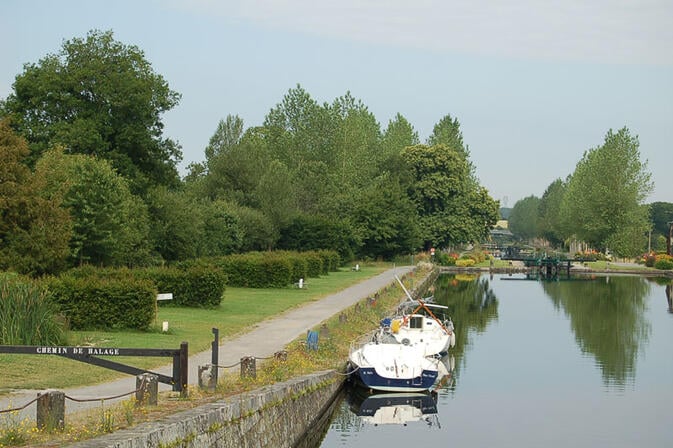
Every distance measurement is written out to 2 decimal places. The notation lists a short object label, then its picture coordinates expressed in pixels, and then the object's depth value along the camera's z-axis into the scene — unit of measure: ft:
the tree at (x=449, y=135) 432.25
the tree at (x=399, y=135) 410.31
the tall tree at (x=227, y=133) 341.62
